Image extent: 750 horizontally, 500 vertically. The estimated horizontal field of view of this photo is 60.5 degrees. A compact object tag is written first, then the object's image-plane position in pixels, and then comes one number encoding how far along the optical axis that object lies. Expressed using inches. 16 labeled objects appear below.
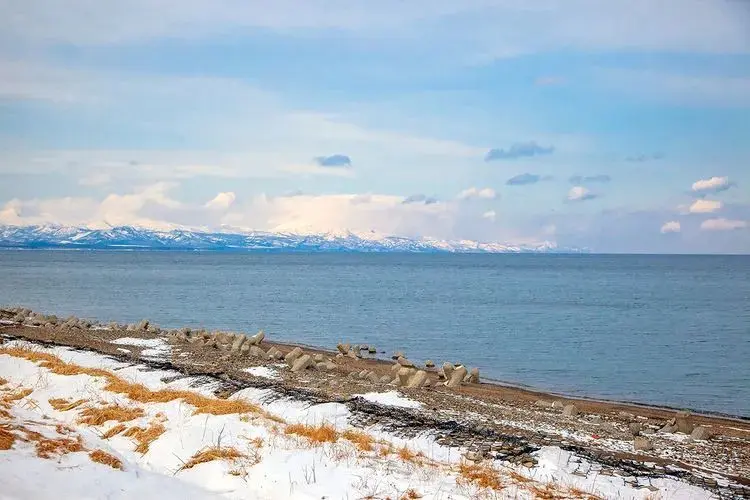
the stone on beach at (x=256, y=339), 1553.5
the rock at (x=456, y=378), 1170.1
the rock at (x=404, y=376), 1061.0
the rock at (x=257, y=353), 1258.4
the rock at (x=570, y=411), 918.4
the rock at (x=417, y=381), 1027.3
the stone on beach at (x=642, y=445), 679.7
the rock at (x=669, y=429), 849.2
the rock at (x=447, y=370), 1234.4
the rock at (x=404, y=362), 1499.3
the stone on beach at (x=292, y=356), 1171.5
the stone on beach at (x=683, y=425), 857.7
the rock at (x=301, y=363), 1120.7
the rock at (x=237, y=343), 1312.0
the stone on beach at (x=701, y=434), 801.6
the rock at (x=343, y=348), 1656.0
